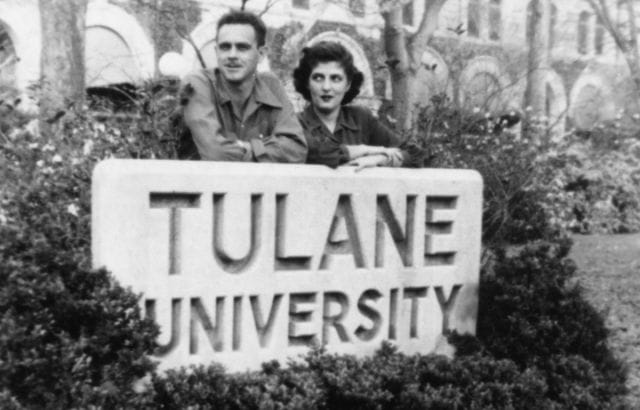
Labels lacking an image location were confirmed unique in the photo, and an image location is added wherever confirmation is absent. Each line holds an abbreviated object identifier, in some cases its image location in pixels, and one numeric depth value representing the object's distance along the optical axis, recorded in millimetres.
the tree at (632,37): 17938
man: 4586
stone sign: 4172
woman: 5078
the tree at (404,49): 10734
